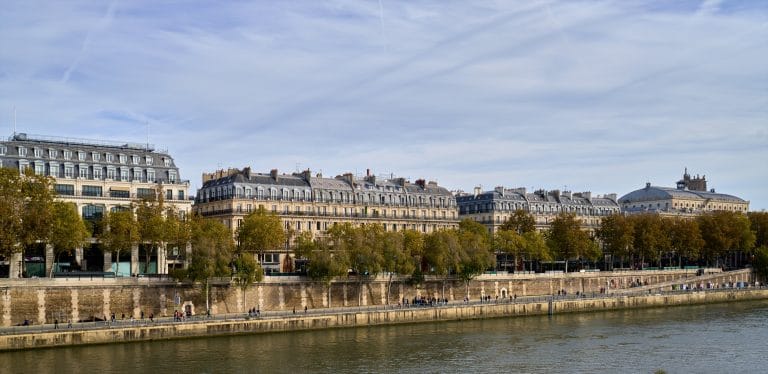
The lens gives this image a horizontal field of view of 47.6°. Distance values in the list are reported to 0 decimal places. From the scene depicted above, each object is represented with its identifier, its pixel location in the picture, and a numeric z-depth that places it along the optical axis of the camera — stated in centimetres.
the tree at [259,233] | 8094
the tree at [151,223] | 7200
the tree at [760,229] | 12996
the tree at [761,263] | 11638
